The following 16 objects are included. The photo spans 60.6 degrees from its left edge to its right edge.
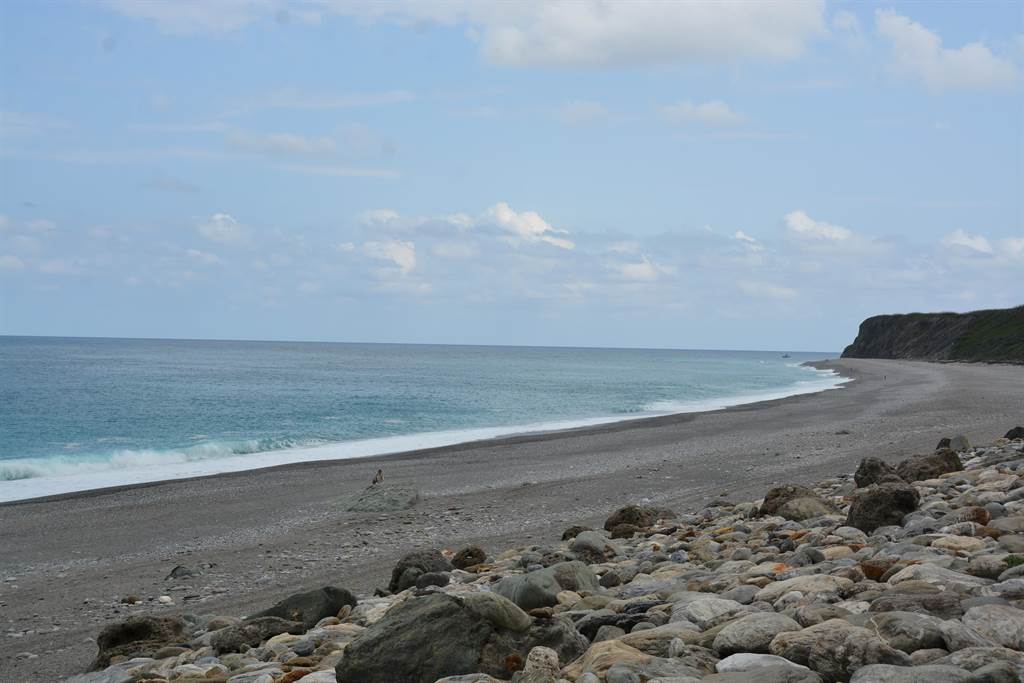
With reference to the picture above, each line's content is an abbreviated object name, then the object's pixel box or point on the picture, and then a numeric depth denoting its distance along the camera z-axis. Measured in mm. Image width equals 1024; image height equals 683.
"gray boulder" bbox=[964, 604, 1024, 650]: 4680
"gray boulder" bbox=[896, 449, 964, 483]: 12930
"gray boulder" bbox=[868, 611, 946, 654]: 4680
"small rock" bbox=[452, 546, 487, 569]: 10562
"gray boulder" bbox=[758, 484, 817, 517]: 11422
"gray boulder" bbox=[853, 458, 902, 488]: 12555
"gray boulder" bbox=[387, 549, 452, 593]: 9508
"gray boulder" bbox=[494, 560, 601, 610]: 7172
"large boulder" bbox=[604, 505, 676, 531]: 12352
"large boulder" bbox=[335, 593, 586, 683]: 5512
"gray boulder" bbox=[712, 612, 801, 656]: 5000
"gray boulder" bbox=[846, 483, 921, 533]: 9203
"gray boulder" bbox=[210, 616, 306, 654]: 7516
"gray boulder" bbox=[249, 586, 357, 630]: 8250
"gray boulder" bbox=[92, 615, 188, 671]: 7914
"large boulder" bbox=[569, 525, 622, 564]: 10242
